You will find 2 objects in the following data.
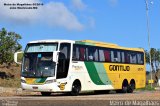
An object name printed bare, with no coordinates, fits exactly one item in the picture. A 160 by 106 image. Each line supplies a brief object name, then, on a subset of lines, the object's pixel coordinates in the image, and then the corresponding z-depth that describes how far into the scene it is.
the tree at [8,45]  46.47
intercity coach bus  20.88
